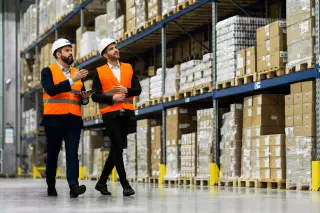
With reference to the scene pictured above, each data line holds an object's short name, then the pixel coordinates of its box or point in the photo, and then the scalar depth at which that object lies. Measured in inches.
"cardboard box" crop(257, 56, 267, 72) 361.5
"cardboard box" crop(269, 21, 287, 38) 348.5
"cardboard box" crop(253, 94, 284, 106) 364.2
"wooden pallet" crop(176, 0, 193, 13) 440.6
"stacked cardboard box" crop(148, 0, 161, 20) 496.7
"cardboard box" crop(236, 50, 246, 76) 379.2
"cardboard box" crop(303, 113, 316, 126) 318.3
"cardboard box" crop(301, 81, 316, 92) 319.0
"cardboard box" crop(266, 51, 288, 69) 347.6
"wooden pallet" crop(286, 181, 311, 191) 319.9
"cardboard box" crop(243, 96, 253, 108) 373.7
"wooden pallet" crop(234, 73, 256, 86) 374.2
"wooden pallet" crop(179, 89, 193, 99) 451.2
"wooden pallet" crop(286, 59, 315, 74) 315.9
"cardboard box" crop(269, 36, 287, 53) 348.5
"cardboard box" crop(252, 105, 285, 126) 362.9
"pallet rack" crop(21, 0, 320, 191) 337.5
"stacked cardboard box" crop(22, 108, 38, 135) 853.2
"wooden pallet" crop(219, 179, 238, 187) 385.5
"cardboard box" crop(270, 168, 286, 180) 341.4
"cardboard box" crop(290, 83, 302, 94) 330.5
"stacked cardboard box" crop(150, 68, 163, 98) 501.8
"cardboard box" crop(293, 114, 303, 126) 325.7
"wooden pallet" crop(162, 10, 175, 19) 470.9
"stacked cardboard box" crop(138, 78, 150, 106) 527.2
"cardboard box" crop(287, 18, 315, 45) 319.0
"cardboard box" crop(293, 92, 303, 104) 326.8
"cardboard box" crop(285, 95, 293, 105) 335.0
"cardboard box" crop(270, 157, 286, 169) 341.4
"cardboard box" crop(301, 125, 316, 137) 317.4
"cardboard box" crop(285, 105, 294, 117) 333.8
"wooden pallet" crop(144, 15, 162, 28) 492.9
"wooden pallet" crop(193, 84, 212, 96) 424.8
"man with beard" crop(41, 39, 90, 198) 270.1
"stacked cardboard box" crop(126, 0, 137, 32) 540.1
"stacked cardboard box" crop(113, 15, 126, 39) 566.9
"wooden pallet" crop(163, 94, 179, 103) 469.7
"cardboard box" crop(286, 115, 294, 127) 332.8
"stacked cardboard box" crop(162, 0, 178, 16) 468.1
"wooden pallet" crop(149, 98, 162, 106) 500.8
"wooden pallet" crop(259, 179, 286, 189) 341.4
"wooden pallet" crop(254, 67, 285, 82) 346.9
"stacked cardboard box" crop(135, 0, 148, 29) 519.5
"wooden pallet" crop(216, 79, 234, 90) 393.6
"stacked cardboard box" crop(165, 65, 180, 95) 473.7
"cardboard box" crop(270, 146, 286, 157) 341.4
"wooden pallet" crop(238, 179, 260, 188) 359.9
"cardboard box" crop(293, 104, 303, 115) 325.7
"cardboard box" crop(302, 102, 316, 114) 318.3
